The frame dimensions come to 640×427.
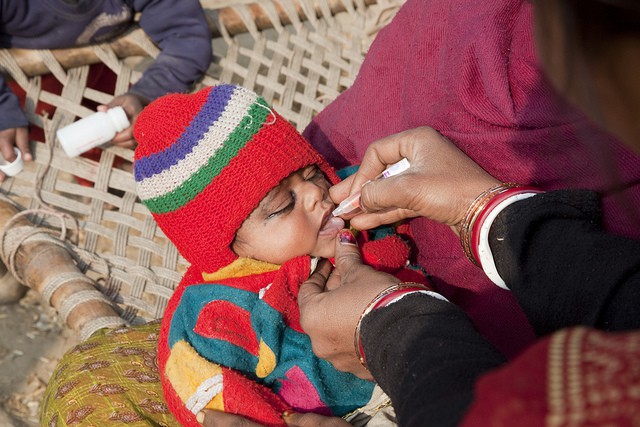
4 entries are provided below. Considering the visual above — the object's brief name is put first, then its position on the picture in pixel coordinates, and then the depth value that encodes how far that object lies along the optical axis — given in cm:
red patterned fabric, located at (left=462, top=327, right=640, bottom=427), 44
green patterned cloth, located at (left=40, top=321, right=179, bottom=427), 138
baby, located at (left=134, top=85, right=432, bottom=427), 132
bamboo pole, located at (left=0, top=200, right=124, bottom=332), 174
